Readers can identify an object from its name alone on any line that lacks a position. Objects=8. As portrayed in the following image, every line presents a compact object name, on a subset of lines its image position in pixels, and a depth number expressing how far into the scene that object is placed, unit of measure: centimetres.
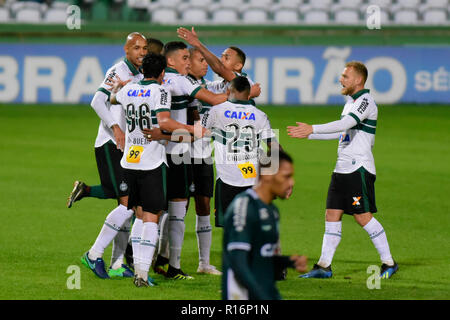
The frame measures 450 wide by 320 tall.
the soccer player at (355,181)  1797
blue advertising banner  4962
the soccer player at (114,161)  1759
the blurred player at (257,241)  1020
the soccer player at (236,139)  1664
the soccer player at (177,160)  1750
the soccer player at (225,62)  1780
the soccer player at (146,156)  1630
